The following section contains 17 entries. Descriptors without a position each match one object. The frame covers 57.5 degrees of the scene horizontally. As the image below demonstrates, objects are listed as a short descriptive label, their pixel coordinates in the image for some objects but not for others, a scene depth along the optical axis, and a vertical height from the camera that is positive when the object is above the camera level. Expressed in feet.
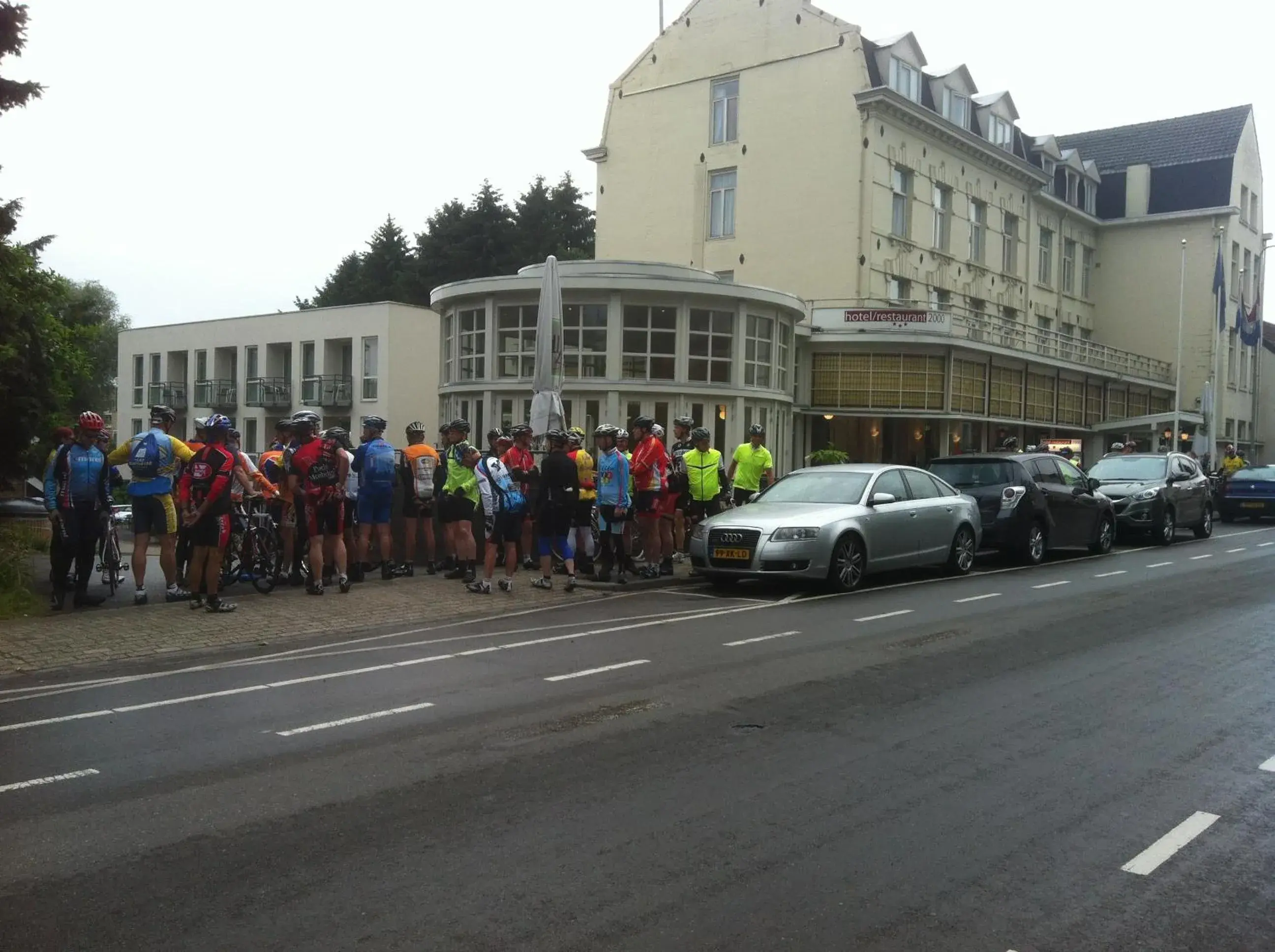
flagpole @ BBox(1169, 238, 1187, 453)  132.46 +9.80
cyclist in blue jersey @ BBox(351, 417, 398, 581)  43.14 -1.42
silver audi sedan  42.75 -2.74
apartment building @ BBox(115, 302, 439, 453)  141.18 +10.05
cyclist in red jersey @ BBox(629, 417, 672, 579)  46.78 -1.12
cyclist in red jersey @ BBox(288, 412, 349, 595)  39.52 -1.39
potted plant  91.25 +0.13
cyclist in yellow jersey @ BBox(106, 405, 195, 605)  36.99 -1.41
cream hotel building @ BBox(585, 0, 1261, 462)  109.09 +26.62
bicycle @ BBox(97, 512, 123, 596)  39.78 -4.11
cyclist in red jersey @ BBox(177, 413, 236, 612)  35.09 -1.95
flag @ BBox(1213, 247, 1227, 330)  151.53 +24.26
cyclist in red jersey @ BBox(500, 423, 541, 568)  45.52 -0.40
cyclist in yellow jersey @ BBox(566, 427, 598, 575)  45.39 -1.87
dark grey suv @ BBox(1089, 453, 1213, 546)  68.44 -1.54
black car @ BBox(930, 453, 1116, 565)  55.47 -1.75
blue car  91.45 -2.00
